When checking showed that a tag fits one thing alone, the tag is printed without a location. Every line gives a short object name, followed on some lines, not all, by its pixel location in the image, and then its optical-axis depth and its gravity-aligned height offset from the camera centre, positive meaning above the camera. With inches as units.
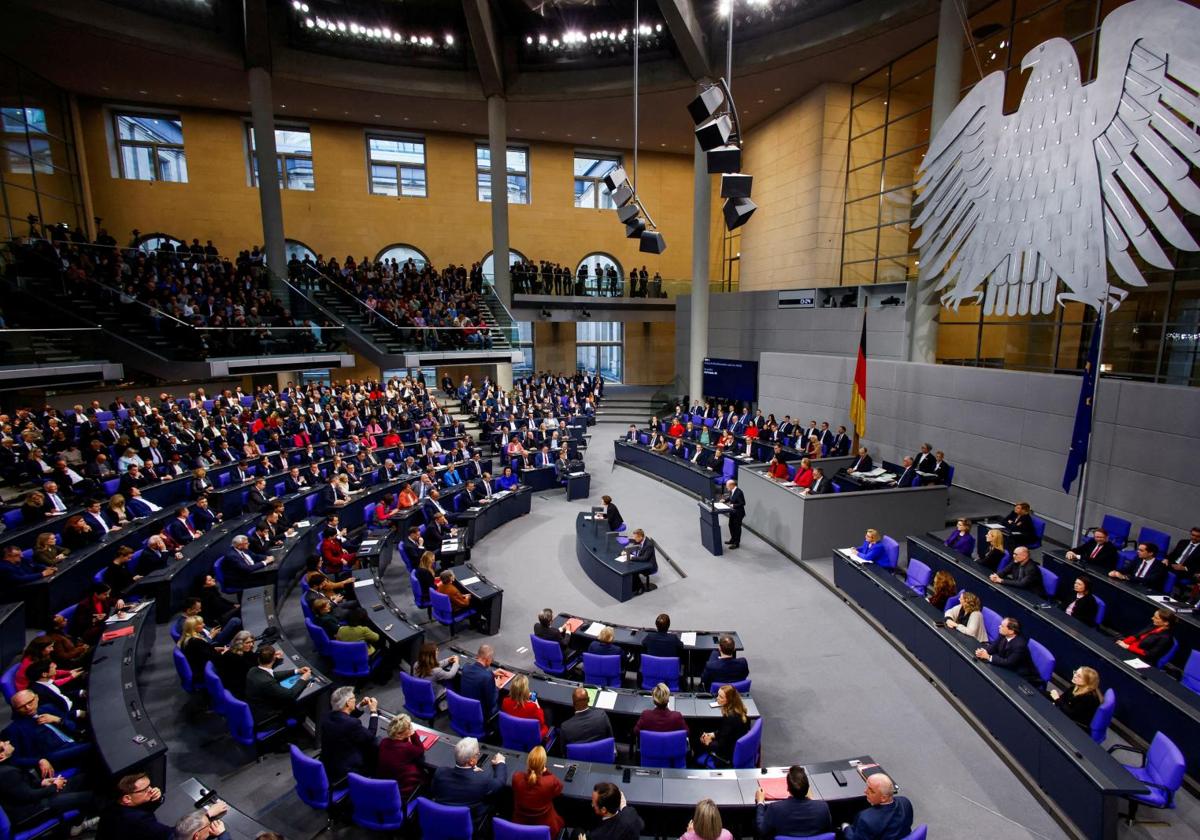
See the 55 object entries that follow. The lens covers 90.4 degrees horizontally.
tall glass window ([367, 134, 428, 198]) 1028.5 +281.2
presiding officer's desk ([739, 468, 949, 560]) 390.6 -126.3
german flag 468.1 -53.6
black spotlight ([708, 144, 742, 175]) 380.8 +106.5
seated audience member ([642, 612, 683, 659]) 250.4 -131.8
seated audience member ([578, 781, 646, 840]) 142.7 -118.0
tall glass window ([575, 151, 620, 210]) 1144.2 +284.7
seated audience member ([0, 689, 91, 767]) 176.7 -121.4
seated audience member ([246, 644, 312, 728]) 209.2 -127.5
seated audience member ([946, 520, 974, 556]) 330.6 -120.6
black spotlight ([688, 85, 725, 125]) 378.9 +142.7
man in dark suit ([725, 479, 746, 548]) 417.1 -126.9
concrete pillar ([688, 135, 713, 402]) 798.6 +75.7
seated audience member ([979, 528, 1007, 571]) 303.3 -116.8
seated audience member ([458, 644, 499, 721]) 215.9 -127.8
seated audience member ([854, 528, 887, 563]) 329.1 -123.9
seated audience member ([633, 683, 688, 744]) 193.2 -125.9
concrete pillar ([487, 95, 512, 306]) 882.8 +202.4
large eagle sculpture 320.8 +98.3
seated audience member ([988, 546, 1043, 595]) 283.6 -119.7
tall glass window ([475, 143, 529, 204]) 1080.8 +282.0
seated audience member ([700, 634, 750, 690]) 228.1 -129.6
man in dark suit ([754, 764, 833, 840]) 152.0 -123.8
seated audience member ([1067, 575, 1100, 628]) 259.4 -121.7
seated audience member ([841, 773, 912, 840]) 147.9 -121.2
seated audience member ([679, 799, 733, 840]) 134.5 -111.0
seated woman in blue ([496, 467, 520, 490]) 516.7 -133.1
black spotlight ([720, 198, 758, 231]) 403.2 +78.5
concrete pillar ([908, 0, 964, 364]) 525.0 +227.5
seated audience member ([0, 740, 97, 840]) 159.3 -128.2
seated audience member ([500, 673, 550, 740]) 197.6 -125.3
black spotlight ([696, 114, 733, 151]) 382.0 +124.6
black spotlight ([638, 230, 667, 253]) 516.7 +73.4
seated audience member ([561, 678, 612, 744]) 193.6 -128.8
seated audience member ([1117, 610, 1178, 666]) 225.6 -119.4
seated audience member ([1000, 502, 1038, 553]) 339.9 -116.0
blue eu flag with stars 325.7 -50.9
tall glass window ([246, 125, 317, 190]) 980.6 +279.8
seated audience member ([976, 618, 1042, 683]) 224.8 -123.4
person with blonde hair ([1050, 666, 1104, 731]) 198.1 -123.5
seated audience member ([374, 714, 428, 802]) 175.2 -125.5
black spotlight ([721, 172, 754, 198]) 385.4 +91.2
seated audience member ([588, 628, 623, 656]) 242.5 -131.6
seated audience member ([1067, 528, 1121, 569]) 298.0 -114.6
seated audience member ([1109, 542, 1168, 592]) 272.7 -113.2
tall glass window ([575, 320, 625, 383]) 1211.2 -43.8
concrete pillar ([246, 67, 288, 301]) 779.4 +211.7
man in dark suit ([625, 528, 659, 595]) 355.3 -133.0
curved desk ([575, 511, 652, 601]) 345.7 -139.2
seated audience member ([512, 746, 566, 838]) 157.1 -121.6
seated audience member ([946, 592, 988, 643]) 251.8 -124.8
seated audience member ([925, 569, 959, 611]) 276.1 -121.5
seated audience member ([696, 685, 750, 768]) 191.5 -129.3
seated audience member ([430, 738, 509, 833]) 163.8 -124.9
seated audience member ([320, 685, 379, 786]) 181.0 -125.2
